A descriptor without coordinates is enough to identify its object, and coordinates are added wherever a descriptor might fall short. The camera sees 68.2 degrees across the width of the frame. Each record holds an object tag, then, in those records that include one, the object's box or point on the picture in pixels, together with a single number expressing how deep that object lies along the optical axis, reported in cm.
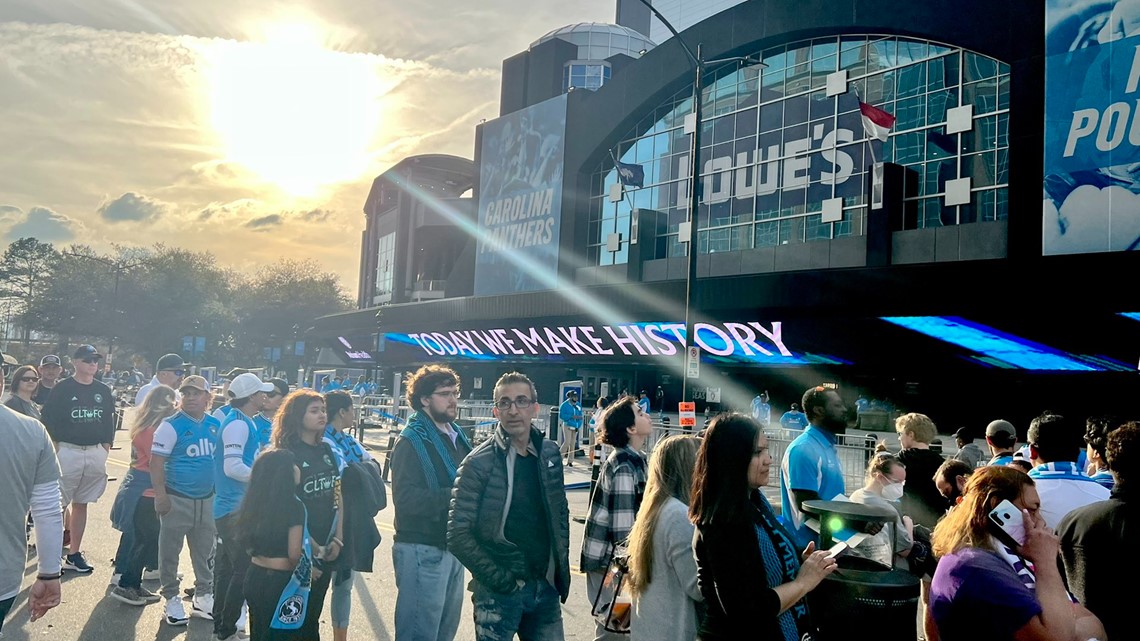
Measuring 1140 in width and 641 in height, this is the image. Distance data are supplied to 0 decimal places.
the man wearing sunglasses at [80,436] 831
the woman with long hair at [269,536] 462
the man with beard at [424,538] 474
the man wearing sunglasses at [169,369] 934
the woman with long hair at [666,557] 348
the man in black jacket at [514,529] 414
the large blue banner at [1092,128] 2027
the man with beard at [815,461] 527
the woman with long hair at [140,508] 721
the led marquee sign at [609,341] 2692
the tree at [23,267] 7050
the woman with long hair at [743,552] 305
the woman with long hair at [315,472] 504
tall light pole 1695
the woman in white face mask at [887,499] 337
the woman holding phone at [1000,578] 283
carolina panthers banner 3744
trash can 339
